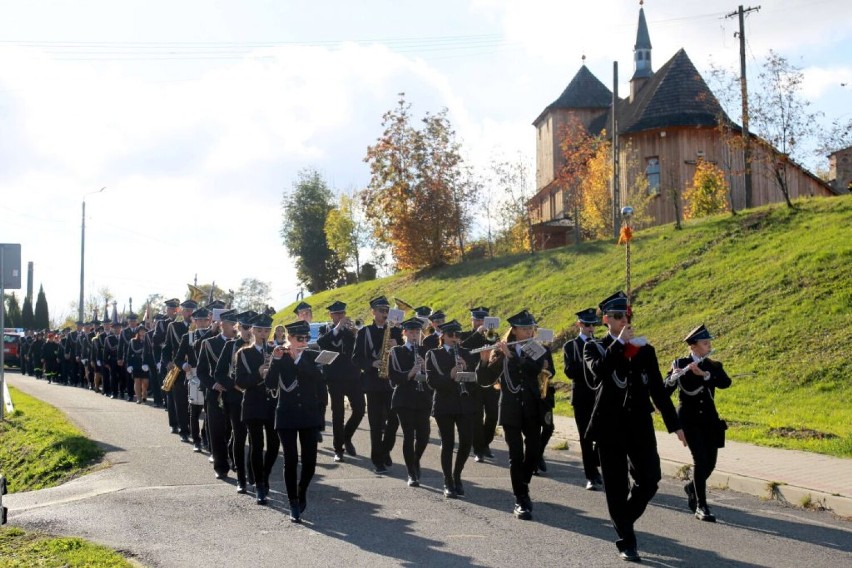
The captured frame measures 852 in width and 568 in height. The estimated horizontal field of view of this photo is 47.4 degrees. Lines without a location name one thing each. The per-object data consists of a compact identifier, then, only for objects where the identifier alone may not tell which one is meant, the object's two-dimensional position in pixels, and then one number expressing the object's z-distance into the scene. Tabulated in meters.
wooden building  46.50
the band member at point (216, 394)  10.89
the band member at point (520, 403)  9.06
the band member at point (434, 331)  12.67
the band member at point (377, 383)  11.93
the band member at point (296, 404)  8.95
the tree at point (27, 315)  84.37
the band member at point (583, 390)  9.93
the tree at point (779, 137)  30.20
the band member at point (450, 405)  10.12
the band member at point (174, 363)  14.53
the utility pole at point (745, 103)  31.51
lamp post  50.88
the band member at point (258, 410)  9.65
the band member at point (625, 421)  7.39
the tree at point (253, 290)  88.25
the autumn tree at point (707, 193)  41.22
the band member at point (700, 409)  9.00
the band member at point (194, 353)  13.04
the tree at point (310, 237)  72.62
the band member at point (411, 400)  10.81
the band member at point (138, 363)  21.77
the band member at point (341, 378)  13.16
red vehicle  43.62
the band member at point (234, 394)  10.32
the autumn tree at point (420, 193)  46.50
